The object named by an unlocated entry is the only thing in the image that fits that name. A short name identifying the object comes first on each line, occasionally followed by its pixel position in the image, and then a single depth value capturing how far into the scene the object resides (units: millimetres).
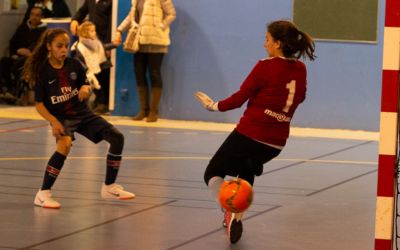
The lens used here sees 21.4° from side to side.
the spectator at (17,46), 19953
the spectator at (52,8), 20156
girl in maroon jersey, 8273
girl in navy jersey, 9609
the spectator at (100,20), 18172
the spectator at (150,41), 17203
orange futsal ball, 8039
